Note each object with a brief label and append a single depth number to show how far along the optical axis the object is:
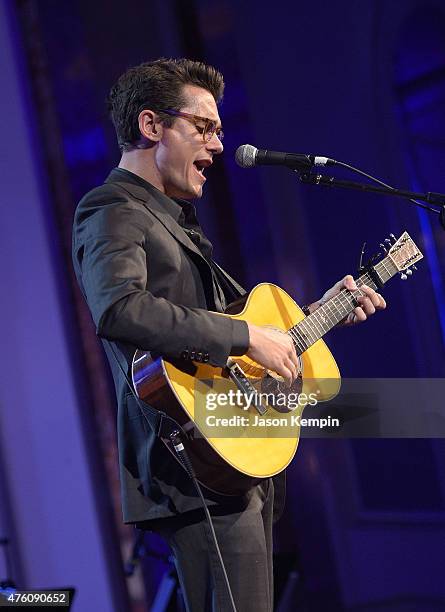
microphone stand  4.84
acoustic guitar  4.20
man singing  4.18
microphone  4.93
